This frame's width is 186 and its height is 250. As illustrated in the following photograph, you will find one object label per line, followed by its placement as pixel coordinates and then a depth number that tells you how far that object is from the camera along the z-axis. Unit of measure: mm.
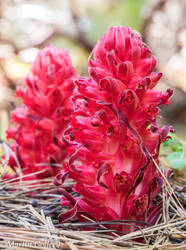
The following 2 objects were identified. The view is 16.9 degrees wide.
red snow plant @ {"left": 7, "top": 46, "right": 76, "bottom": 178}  664
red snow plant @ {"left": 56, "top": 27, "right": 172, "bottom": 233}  523
